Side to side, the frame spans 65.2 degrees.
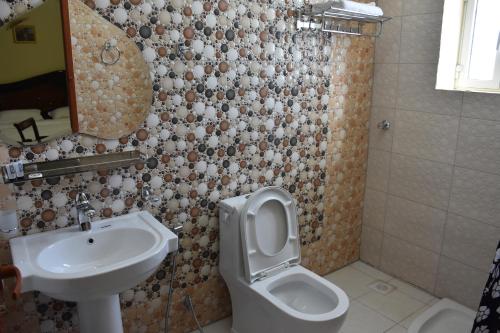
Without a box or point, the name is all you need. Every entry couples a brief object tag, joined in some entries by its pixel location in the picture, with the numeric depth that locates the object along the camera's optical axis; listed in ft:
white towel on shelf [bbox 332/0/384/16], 6.72
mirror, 4.80
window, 7.48
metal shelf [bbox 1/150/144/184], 5.08
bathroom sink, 4.31
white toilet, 6.43
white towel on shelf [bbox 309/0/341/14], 6.72
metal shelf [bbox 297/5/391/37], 7.12
